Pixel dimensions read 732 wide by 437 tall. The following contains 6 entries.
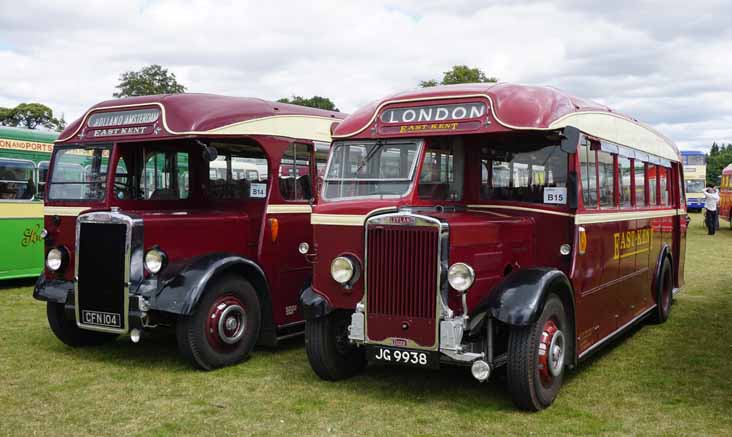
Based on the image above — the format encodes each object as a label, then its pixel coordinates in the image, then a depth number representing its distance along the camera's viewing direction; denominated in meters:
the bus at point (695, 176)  42.00
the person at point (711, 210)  25.50
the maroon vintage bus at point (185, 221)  7.16
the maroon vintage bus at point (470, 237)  5.81
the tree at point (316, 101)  51.22
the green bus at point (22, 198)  12.54
